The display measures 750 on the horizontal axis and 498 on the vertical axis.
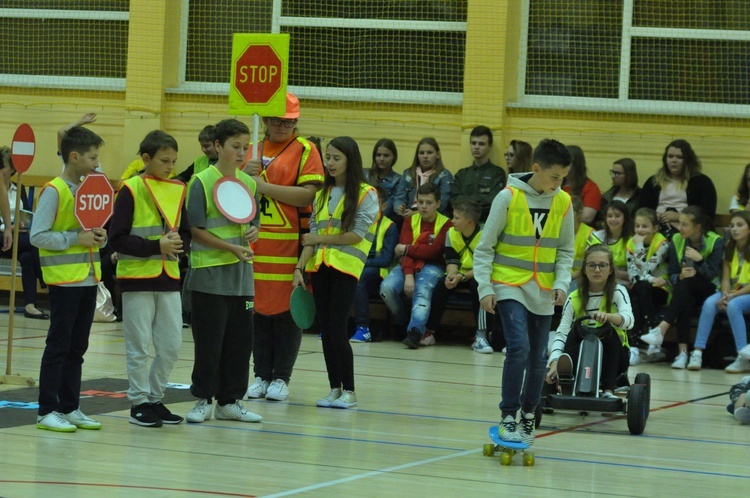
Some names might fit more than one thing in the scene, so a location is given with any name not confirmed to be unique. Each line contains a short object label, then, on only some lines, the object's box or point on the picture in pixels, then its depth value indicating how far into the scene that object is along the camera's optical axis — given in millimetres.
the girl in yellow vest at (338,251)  13828
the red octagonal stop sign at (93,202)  11617
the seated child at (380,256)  23453
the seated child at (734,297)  20344
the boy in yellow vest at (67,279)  11641
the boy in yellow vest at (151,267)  11914
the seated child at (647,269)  21469
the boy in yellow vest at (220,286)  12414
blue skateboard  11000
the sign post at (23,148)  16187
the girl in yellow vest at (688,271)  20984
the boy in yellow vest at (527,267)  11133
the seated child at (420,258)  22719
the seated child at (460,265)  22406
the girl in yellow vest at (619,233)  21750
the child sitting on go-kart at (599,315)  13633
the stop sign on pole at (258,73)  14703
